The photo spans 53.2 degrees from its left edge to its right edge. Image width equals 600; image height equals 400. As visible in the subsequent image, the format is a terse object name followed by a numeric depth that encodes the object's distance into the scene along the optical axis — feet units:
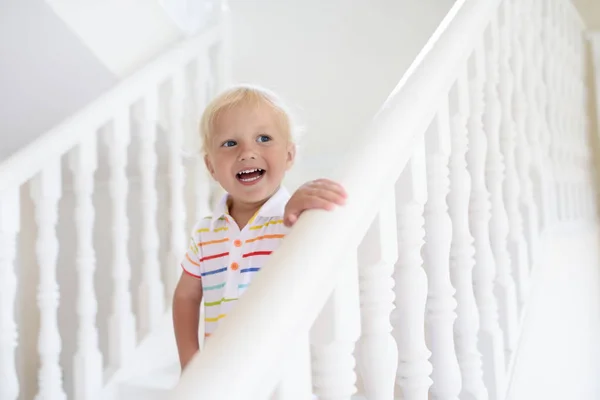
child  3.76
